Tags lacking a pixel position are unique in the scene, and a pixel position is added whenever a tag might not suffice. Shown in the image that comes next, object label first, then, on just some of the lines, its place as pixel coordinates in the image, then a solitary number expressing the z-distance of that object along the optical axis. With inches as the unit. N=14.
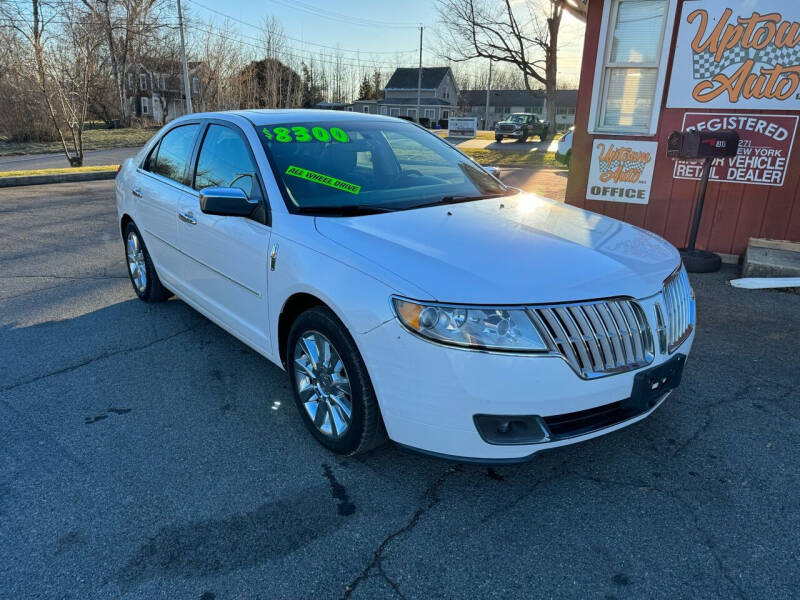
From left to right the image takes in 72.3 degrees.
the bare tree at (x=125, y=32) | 1323.8
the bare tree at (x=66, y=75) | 570.6
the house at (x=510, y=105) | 3031.5
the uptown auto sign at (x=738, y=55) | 225.6
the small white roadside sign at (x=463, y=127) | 1289.4
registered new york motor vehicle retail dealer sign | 233.5
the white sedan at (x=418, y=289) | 85.0
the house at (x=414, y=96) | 2613.2
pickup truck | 1316.4
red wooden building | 230.7
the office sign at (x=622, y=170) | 261.7
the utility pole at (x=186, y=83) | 1042.4
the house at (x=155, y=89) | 1610.5
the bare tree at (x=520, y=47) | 1237.7
